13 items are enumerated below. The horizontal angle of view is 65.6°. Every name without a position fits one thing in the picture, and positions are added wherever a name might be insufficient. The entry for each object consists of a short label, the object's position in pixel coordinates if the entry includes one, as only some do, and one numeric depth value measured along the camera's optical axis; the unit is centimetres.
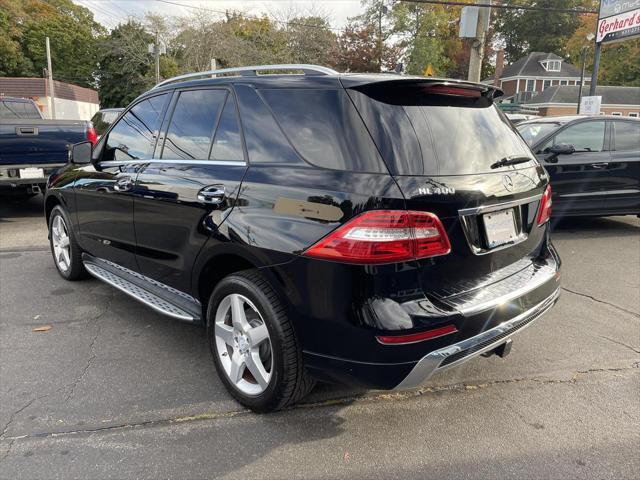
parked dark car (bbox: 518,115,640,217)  681
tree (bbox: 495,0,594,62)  6800
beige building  3506
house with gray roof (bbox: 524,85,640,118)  5266
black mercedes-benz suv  223
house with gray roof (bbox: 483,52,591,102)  6166
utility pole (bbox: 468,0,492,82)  1020
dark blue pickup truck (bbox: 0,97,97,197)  716
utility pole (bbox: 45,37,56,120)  3193
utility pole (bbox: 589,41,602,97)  1528
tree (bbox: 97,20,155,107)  4194
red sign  1342
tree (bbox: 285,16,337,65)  3559
